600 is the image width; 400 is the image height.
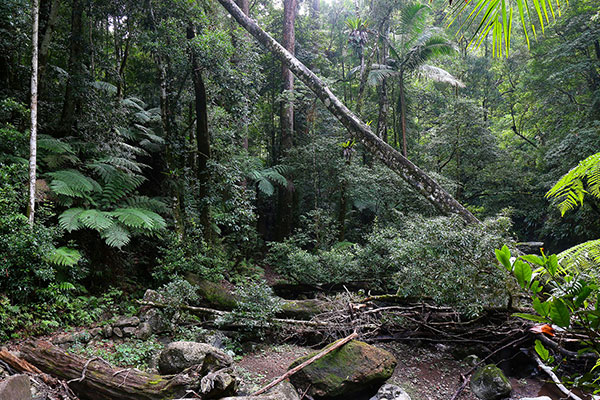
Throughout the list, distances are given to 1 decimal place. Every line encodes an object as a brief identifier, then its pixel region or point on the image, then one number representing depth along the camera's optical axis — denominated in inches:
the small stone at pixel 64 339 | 174.4
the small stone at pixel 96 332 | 188.5
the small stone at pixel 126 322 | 199.9
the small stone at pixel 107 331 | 191.3
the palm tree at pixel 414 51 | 436.1
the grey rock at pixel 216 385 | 114.7
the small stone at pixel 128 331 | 195.1
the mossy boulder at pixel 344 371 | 135.7
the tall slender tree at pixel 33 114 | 193.8
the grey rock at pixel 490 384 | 139.3
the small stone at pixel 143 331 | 193.2
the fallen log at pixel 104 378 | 122.1
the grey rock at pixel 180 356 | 147.0
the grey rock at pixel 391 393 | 137.6
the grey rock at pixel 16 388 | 95.9
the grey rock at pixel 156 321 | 201.3
